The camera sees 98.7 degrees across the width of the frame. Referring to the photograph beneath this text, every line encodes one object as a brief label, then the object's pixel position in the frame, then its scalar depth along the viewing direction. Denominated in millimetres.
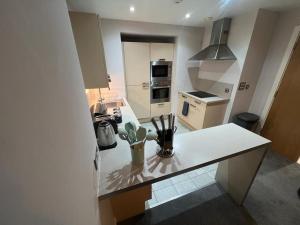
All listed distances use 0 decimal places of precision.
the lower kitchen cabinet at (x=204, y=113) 2445
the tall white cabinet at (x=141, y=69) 2645
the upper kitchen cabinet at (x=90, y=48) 1188
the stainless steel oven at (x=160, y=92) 3059
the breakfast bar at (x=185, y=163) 767
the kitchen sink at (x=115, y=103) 2314
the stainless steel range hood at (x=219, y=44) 2242
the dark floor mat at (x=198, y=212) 1280
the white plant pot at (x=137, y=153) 787
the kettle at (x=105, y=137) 972
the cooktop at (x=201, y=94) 2689
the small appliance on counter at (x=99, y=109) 1505
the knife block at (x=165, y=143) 903
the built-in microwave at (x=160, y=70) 2854
